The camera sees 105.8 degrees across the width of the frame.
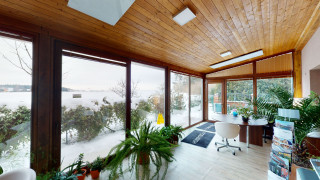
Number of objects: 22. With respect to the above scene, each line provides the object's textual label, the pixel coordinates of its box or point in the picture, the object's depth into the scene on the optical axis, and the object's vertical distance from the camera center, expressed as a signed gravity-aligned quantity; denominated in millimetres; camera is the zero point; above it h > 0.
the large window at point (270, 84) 4176 +251
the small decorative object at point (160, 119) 3738 -890
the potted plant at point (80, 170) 1935 -1334
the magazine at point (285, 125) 1788 -523
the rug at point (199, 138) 3510 -1522
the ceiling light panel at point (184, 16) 1716 +1113
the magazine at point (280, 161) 1725 -1048
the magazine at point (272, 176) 1741 -1269
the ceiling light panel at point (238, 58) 3851 +1117
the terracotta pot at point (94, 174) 2098 -1453
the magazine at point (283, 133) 1768 -649
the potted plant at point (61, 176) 1627 -1186
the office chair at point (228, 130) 2812 -923
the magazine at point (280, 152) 1786 -941
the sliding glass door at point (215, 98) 5602 -366
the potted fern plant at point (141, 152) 1572 -869
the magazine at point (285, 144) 1774 -802
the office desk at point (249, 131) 3230 -1149
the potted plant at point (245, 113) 3234 -612
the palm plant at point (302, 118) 1814 -427
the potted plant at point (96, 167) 2102 -1370
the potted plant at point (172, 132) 3223 -1144
